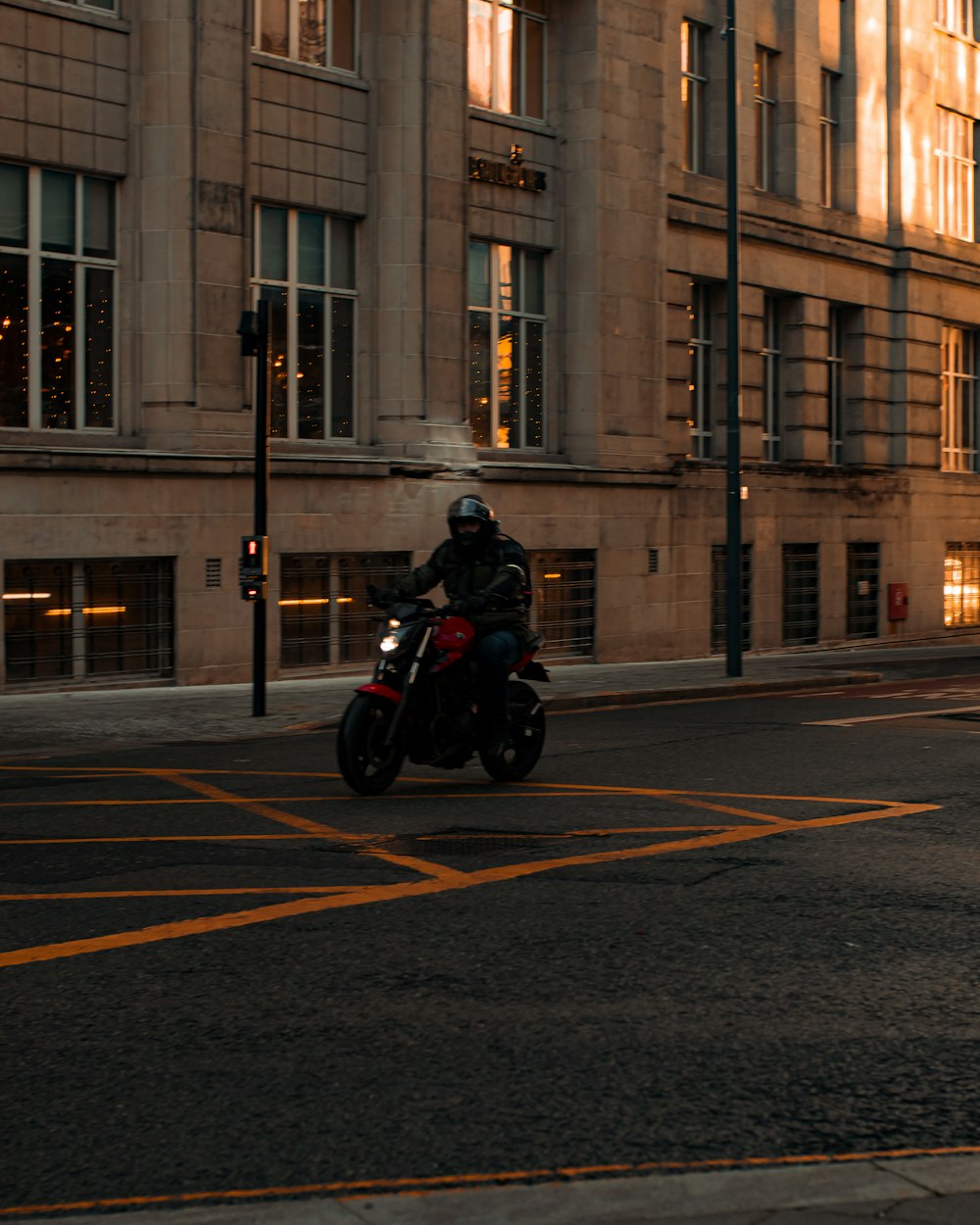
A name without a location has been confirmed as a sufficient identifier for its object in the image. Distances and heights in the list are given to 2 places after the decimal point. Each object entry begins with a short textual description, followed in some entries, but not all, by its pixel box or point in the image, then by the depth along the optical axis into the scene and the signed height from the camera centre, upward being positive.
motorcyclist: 10.45 +0.01
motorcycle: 10.09 -0.70
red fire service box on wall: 32.72 -0.20
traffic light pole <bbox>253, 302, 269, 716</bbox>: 15.72 +1.12
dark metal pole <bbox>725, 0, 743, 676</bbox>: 21.50 +1.93
